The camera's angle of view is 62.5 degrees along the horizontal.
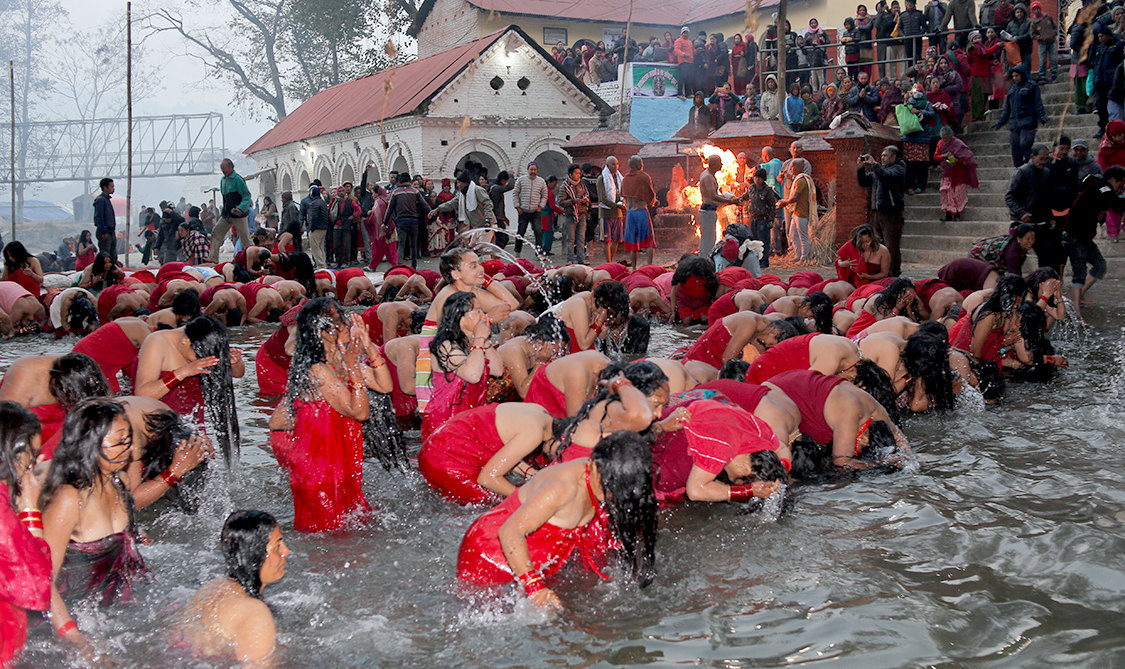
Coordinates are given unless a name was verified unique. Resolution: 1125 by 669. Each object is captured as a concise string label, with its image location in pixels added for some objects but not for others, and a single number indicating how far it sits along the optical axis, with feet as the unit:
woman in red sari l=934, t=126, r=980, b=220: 44.88
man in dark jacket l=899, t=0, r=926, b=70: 55.01
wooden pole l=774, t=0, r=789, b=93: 51.09
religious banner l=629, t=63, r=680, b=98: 76.23
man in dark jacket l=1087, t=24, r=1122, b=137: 41.09
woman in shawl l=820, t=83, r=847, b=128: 54.75
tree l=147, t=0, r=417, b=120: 114.73
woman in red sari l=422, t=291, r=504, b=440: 17.53
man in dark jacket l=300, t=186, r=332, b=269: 57.11
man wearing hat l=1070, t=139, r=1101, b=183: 36.96
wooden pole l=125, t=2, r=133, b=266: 48.03
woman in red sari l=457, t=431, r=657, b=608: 11.66
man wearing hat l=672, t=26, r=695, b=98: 72.28
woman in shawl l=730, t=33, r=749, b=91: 63.31
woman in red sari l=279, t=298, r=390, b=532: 14.84
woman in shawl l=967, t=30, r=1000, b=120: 49.39
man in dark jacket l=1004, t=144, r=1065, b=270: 33.37
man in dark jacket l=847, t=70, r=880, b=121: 51.96
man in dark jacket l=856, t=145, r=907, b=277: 41.60
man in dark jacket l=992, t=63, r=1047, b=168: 44.14
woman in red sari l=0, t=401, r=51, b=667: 9.76
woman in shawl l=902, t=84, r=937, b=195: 47.96
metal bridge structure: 124.16
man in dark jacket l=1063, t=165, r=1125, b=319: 31.42
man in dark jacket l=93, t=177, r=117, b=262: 50.80
